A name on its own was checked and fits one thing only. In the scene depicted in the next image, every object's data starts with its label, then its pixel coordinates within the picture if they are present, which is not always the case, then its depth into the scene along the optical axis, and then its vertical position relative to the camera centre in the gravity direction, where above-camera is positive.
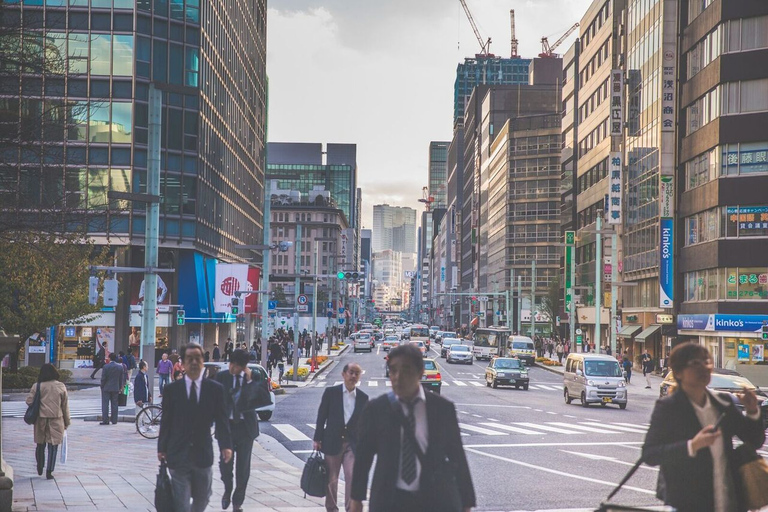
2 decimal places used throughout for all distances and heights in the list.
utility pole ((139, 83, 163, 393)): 25.27 +1.66
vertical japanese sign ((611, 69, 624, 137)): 68.19 +14.82
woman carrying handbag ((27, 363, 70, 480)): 14.91 -1.89
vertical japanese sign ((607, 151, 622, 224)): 68.12 +8.36
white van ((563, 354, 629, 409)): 35.12 -2.92
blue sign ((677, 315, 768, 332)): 49.50 -0.91
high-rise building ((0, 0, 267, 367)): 57.81 +10.29
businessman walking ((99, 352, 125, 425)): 24.70 -2.33
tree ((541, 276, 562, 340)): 100.31 +0.22
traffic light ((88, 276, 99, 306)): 32.76 +0.27
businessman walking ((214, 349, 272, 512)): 11.50 -1.49
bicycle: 21.86 -2.90
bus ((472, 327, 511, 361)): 81.25 -3.50
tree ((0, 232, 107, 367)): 37.69 +0.20
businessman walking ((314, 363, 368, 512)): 11.15 -1.47
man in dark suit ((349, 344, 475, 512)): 5.73 -0.87
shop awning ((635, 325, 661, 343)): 60.91 -1.86
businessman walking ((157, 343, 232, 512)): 8.78 -1.27
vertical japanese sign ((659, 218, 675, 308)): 57.38 +2.60
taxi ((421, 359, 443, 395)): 39.50 -3.24
